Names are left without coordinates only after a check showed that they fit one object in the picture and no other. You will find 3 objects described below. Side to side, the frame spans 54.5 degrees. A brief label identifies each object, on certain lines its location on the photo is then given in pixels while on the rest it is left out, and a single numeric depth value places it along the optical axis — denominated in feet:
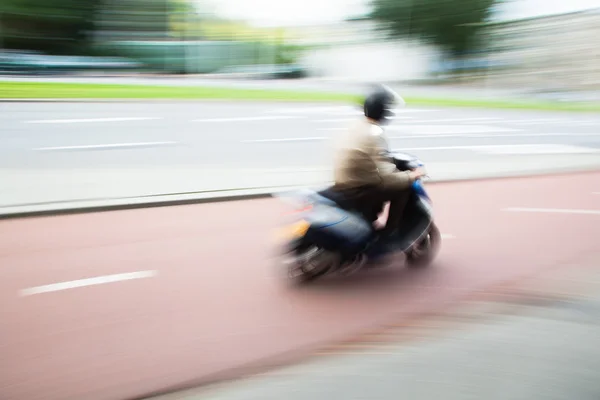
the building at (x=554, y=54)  116.67
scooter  14.42
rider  14.35
